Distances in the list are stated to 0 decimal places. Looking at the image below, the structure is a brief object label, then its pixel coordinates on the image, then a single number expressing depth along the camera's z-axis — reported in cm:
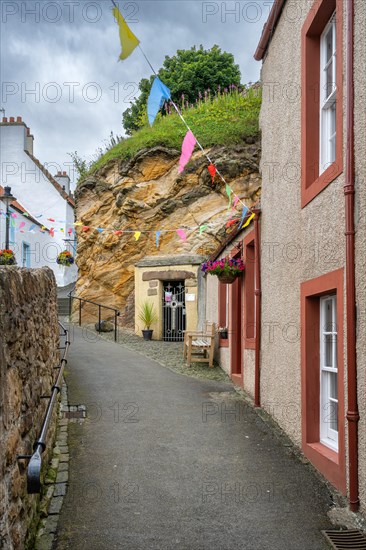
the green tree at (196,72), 2929
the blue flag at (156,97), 668
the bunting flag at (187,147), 748
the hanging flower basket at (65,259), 2462
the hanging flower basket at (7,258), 1250
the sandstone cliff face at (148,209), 1944
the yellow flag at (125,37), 525
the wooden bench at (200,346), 1238
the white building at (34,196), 2823
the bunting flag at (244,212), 910
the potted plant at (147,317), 1763
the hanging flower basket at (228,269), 963
